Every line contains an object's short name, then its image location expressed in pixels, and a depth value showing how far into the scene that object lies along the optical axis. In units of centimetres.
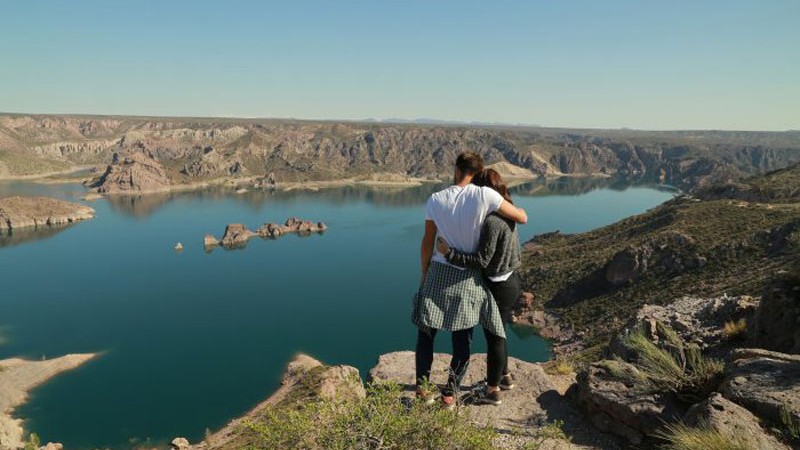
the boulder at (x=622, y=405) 546
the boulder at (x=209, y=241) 10639
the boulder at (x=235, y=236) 10919
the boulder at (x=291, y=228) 11950
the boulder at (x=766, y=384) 457
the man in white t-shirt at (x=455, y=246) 512
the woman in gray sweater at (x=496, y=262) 511
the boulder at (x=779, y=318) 710
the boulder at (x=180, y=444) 3034
